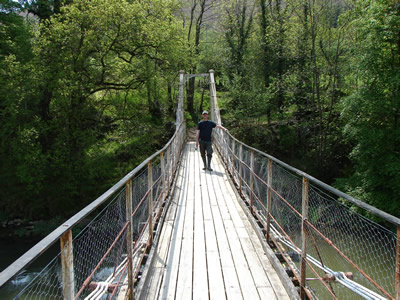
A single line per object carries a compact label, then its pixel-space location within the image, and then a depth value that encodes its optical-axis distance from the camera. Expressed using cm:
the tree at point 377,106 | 962
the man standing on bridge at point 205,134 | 730
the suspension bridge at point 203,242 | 188
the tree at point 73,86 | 1228
